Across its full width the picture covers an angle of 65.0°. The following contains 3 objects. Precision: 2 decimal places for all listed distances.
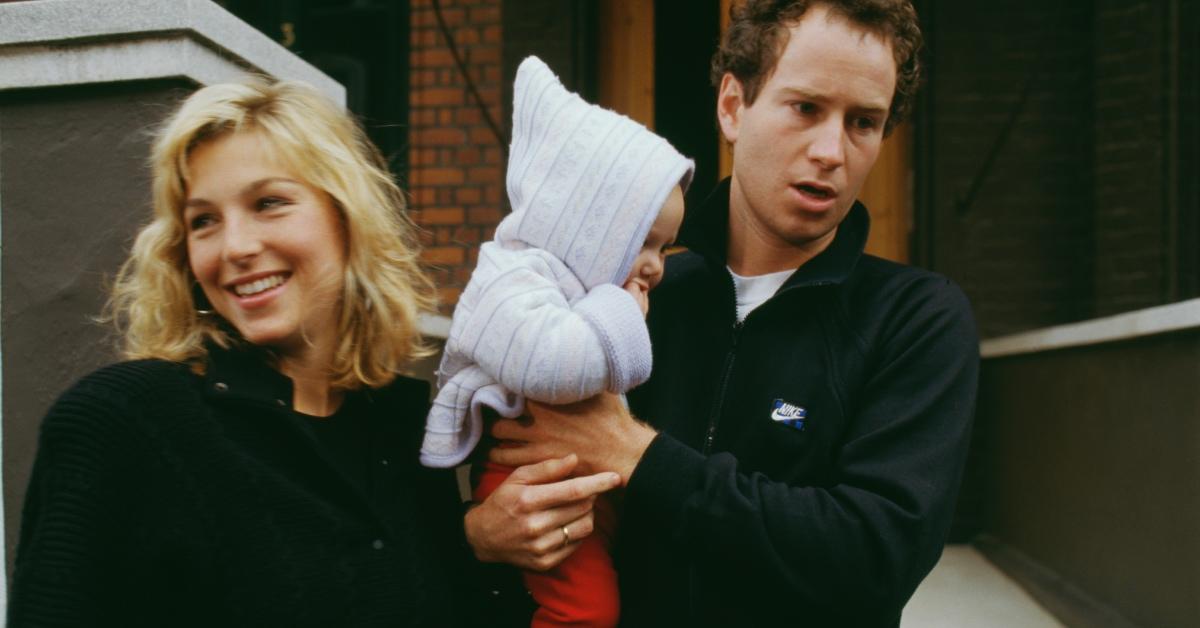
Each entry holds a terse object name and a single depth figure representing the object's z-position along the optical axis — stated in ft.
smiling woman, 4.23
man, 4.85
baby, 5.06
